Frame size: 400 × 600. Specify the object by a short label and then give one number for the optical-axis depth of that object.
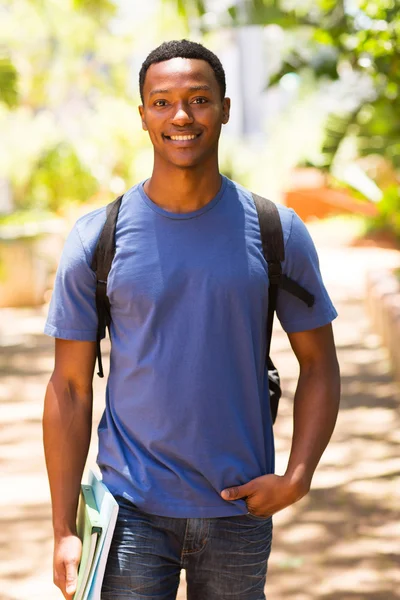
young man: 3.80
